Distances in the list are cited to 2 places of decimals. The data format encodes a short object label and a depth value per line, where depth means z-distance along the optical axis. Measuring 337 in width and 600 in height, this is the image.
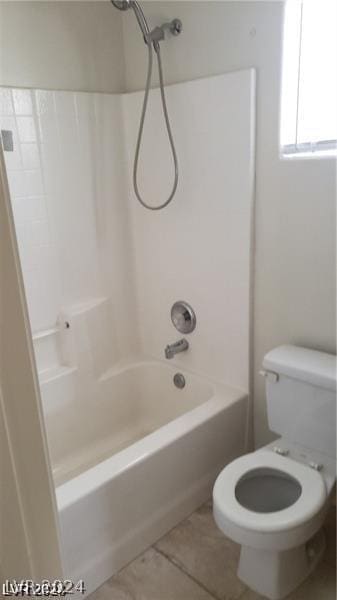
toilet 1.43
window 1.57
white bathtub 1.57
